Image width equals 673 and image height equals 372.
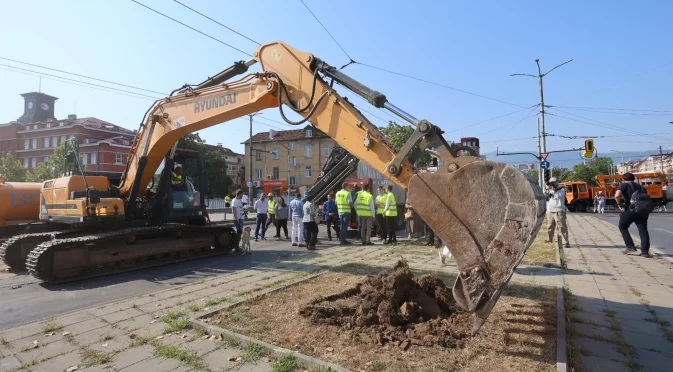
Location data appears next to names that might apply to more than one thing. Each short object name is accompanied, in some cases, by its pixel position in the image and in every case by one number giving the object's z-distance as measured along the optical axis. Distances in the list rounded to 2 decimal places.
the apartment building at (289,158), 58.81
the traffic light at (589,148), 19.62
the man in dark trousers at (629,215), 8.80
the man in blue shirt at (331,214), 13.66
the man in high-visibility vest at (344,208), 12.10
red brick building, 52.59
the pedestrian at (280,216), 14.06
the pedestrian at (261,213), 13.62
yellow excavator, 3.37
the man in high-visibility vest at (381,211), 12.83
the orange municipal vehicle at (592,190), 32.30
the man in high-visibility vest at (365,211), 12.08
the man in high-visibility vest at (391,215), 12.32
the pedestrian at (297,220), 12.20
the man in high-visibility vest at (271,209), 14.51
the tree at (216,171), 47.70
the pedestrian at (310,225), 11.25
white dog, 10.48
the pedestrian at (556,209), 10.34
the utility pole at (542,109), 21.63
